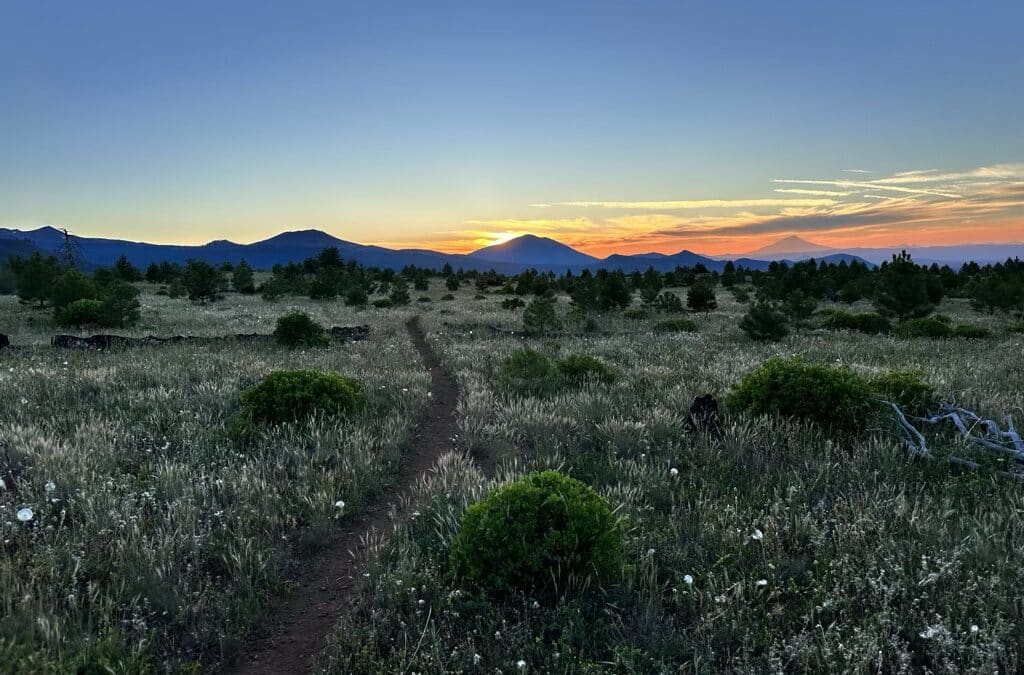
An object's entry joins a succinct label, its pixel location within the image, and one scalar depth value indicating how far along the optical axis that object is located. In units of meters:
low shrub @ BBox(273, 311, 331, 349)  17.91
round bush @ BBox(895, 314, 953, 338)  20.53
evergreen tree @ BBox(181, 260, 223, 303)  41.31
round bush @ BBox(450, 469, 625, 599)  4.22
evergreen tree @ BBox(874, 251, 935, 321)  26.69
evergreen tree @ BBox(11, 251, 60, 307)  29.52
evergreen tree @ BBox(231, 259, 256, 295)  54.81
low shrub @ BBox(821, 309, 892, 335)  23.47
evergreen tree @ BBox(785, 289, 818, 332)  24.06
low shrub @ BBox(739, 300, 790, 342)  19.97
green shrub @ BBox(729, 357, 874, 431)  8.20
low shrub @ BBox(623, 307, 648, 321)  30.66
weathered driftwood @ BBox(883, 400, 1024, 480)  6.43
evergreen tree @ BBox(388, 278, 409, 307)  42.69
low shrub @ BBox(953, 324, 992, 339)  20.44
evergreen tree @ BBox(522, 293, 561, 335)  22.20
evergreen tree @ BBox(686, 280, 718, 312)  34.69
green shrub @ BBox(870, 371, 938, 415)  8.92
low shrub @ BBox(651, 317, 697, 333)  24.11
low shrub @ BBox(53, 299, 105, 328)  22.61
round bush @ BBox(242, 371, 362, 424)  8.62
